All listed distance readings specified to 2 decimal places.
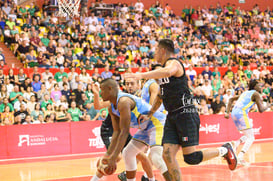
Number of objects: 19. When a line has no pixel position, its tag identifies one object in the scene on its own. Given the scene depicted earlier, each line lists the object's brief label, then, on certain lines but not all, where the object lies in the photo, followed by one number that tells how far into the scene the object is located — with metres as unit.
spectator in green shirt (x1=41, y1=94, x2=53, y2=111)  15.44
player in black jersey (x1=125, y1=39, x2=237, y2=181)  6.21
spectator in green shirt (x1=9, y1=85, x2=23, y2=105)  15.08
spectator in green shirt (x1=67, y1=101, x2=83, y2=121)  15.61
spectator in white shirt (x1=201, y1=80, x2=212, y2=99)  19.50
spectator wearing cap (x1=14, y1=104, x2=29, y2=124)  14.46
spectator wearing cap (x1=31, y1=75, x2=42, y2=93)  15.91
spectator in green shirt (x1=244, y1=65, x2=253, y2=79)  22.50
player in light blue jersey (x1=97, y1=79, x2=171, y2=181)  5.88
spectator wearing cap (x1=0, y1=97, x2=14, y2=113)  14.55
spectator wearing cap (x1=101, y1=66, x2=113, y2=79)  17.88
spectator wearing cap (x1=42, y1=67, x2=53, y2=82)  16.62
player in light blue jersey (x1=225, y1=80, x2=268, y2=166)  11.46
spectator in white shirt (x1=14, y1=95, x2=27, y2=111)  14.88
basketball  5.76
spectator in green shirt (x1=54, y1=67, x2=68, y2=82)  16.90
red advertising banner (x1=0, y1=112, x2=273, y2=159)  14.03
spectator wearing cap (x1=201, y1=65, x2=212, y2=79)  20.88
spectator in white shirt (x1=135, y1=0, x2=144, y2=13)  25.06
